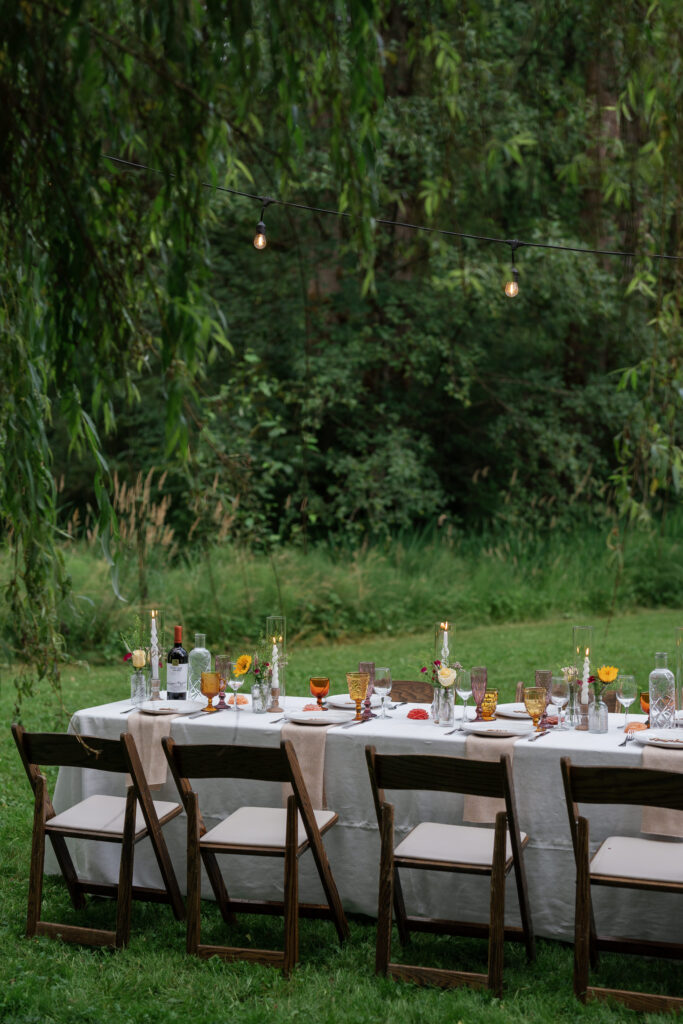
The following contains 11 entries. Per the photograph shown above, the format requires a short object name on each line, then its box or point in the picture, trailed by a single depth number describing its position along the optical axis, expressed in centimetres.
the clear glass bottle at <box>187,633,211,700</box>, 522
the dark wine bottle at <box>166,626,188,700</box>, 525
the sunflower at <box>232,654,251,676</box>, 520
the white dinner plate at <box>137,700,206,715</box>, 497
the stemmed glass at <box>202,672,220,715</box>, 507
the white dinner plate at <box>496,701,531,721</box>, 485
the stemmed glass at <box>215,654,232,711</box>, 518
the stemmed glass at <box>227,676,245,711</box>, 526
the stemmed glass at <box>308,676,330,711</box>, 504
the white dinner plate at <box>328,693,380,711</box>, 498
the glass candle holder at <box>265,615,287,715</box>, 514
